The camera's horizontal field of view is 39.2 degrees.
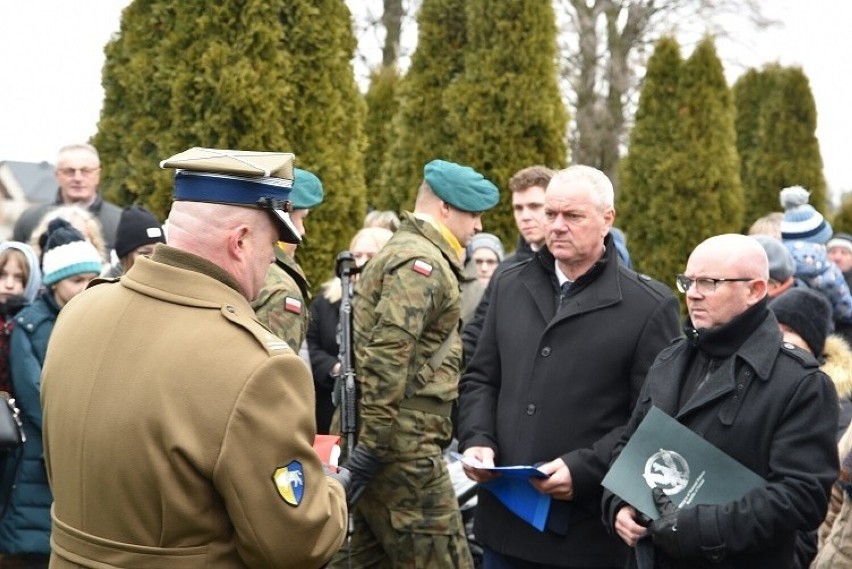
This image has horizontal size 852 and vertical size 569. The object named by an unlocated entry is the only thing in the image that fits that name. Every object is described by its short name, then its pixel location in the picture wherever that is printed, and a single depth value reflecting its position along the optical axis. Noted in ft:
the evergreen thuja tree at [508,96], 38.88
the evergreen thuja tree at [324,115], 28.94
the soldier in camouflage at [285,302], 17.01
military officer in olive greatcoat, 9.19
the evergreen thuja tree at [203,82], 27.91
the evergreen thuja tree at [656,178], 55.26
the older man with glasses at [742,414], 13.24
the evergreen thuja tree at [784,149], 70.64
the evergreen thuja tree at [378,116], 55.11
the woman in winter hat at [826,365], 14.93
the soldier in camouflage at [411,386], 18.15
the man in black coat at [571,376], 16.43
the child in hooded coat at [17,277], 19.86
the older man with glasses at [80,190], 27.35
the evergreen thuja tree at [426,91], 41.47
